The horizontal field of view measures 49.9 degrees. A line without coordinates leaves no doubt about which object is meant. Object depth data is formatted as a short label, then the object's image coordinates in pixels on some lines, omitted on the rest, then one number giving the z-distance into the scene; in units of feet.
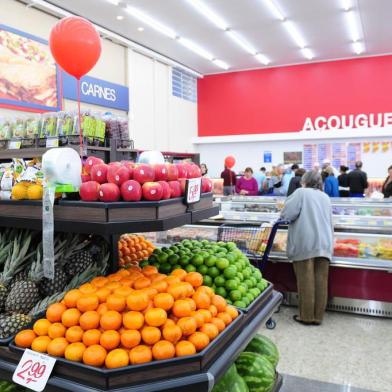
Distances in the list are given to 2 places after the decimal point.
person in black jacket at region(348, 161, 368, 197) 31.40
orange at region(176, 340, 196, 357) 4.98
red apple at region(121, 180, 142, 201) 5.78
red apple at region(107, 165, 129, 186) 5.92
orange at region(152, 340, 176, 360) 4.91
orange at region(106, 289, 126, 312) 5.35
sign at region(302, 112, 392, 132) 42.50
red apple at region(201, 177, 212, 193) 7.64
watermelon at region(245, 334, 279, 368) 7.80
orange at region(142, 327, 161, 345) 5.03
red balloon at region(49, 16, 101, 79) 9.41
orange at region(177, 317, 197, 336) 5.20
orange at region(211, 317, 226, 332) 5.61
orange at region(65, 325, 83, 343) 5.12
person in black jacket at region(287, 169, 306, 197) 25.72
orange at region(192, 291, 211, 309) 5.80
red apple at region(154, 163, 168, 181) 6.32
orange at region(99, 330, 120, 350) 4.97
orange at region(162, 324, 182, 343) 5.10
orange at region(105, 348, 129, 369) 4.73
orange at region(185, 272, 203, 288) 6.33
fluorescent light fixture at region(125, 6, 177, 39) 30.38
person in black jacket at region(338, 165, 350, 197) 32.50
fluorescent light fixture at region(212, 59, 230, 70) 44.96
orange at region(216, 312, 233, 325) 5.83
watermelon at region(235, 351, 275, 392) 7.02
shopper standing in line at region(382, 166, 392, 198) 26.70
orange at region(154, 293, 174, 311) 5.42
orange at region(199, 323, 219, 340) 5.36
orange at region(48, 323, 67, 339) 5.22
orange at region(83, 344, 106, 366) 4.77
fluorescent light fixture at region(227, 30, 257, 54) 36.22
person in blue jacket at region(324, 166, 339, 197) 28.63
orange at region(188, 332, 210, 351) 5.12
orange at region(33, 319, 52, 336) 5.31
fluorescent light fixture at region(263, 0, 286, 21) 29.60
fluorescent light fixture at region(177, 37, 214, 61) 37.81
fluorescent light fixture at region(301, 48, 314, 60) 41.29
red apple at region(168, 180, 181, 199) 6.35
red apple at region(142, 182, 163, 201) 5.83
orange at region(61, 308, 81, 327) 5.31
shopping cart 14.84
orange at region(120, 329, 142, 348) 4.99
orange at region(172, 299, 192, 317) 5.43
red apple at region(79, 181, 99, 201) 5.85
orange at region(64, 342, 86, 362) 4.89
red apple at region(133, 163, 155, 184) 6.00
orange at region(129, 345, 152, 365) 4.83
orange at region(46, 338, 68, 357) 5.02
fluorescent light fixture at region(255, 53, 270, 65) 43.01
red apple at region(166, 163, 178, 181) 6.47
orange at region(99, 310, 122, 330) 5.14
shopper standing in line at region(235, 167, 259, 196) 33.45
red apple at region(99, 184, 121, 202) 5.74
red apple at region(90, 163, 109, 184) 6.09
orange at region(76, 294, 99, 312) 5.42
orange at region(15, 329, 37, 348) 5.23
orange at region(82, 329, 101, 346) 5.03
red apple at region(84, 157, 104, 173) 6.48
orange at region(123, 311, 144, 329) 5.13
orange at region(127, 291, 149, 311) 5.33
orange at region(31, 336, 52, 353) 5.09
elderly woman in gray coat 13.98
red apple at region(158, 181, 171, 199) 6.01
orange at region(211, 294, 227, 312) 6.01
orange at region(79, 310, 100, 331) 5.20
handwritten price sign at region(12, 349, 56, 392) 4.90
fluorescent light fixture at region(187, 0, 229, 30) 29.39
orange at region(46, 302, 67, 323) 5.43
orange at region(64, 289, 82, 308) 5.58
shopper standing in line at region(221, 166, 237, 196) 37.10
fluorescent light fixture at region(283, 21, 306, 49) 34.24
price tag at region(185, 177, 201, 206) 6.47
